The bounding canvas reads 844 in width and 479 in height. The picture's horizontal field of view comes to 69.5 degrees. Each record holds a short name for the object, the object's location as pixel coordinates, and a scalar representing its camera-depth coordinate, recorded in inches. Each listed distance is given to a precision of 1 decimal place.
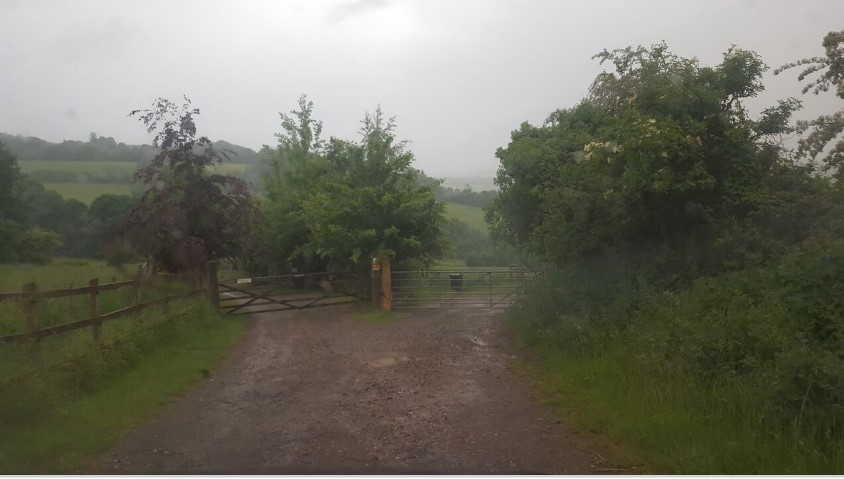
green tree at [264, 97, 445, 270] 814.5
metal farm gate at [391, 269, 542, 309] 800.3
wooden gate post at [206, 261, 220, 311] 677.3
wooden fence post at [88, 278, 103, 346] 363.5
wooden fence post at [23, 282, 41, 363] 296.7
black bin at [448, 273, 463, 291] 834.3
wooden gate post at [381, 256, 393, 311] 762.2
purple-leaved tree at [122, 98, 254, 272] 637.3
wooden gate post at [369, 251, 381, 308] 767.1
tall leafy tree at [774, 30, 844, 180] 391.2
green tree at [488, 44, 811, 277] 402.9
